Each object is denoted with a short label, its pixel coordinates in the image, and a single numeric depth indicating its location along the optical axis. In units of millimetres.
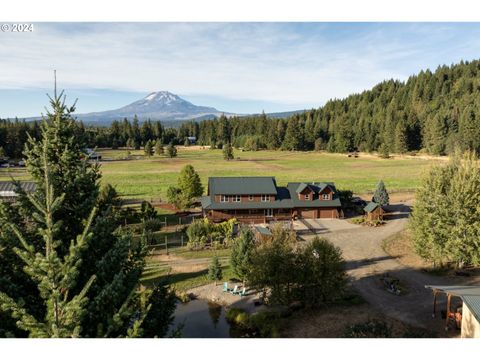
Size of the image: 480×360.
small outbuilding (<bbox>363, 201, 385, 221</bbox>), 43969
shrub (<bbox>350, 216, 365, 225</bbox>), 43981
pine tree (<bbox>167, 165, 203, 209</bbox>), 46531
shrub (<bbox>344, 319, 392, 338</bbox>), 18203
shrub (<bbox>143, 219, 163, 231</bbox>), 38188
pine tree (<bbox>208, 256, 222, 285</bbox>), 27172
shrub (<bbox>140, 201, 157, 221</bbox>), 41562
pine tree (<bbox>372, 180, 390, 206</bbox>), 45031
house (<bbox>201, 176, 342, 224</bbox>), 44000
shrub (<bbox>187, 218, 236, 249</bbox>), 34312
